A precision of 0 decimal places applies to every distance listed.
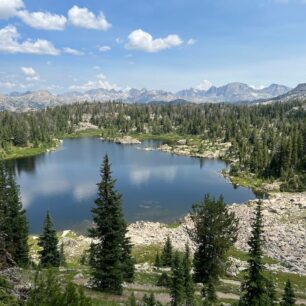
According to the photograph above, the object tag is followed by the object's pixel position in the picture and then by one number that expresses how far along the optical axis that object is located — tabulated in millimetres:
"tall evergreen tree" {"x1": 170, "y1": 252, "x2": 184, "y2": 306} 27781
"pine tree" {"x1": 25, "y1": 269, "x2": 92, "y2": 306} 14586
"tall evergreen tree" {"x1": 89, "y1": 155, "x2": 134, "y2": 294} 32094
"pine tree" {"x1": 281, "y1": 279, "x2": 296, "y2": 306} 28062
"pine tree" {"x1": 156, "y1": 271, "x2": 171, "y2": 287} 37312
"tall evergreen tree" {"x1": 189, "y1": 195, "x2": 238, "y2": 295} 39844
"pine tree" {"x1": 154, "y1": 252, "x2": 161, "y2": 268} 50550
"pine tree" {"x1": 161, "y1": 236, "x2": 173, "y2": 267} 51594
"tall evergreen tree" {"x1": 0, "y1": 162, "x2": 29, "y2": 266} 44812
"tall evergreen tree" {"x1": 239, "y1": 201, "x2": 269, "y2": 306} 28109
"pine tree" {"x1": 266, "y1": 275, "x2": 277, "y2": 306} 29981
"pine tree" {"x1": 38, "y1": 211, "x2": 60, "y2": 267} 47281
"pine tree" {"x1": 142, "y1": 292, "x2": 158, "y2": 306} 22809
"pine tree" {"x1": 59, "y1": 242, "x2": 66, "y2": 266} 49656
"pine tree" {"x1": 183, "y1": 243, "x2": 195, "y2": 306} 29344
